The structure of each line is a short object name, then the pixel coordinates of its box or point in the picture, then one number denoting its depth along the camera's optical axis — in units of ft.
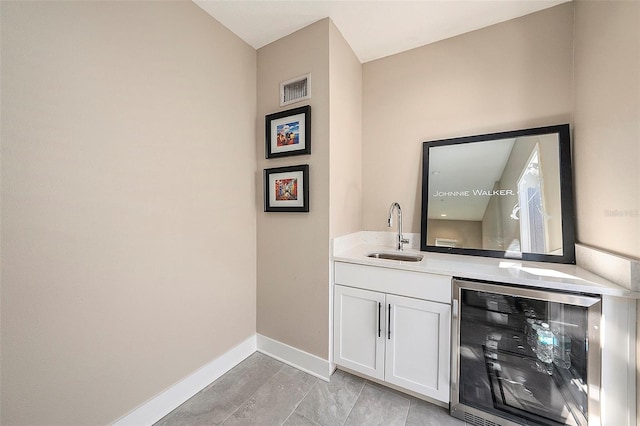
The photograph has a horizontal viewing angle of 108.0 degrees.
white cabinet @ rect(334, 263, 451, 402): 4.64
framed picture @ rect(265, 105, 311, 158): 5.85
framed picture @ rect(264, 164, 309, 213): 5.94
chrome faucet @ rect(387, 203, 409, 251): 6.43
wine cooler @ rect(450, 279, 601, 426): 3.71
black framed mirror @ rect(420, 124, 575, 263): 5.11
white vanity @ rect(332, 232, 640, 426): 3.50
